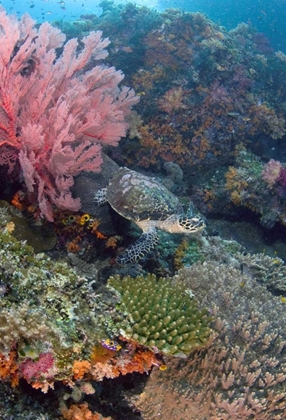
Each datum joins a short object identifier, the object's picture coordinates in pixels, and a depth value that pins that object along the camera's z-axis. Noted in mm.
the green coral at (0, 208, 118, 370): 1982
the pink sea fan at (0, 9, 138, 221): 3490
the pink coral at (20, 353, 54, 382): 2012
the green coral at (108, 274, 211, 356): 2416
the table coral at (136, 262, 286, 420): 2465
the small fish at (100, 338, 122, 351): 2271
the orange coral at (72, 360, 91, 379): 2129
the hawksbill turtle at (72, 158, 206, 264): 4246
